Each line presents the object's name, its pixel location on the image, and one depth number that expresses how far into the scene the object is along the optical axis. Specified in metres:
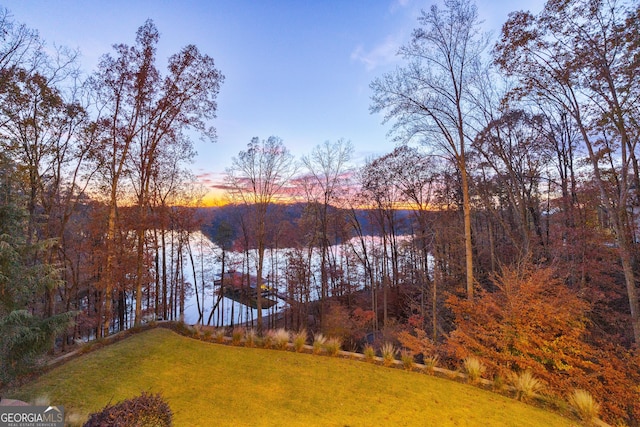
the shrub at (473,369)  5.63
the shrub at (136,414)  2.53
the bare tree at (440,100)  7.93
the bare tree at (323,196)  14.97
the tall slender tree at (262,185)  12.73
